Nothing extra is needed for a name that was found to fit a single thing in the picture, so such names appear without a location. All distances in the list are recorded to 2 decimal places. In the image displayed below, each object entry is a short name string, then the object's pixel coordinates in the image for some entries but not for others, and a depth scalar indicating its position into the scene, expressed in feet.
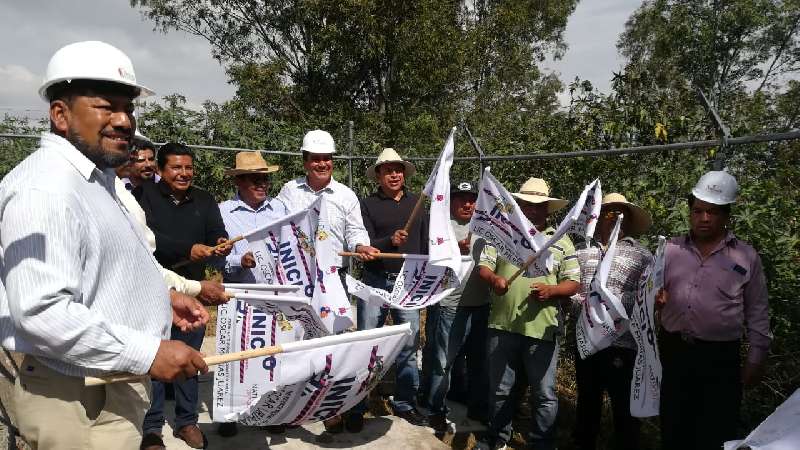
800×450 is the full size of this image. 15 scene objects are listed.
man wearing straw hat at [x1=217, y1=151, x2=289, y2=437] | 14.07
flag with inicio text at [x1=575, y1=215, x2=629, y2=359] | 10.47
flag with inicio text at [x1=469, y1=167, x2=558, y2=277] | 11.37
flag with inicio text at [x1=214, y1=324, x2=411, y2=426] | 8.86
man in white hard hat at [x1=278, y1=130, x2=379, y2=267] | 14.39
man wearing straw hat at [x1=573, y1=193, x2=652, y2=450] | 11.82
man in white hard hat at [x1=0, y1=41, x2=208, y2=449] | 5.21
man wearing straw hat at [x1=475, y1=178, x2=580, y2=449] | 11.87
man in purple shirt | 9.80
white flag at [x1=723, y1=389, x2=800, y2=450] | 5.77
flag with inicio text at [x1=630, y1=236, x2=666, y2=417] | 10.07
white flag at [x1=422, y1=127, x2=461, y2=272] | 12.75
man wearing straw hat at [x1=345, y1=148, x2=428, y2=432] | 14.40
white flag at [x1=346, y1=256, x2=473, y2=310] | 13.24
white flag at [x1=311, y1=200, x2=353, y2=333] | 12.80
